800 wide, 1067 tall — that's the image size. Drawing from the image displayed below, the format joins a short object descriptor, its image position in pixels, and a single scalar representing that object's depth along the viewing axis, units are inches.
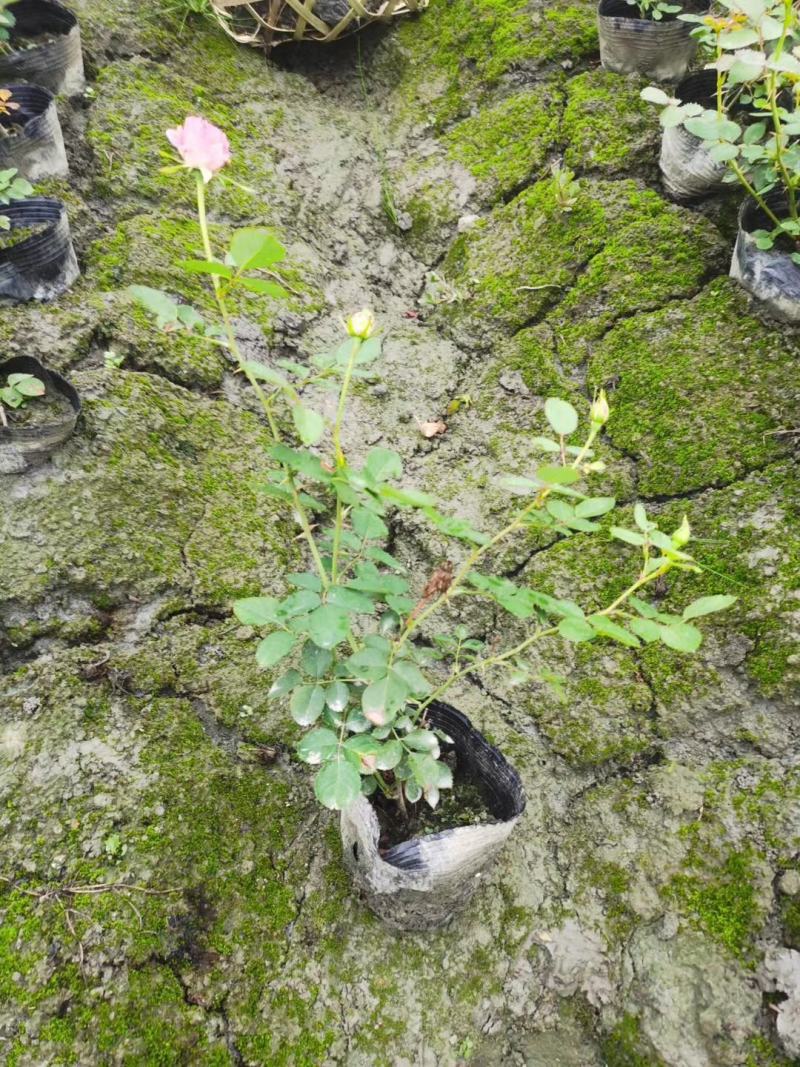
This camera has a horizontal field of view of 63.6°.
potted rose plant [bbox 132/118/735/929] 29.7
